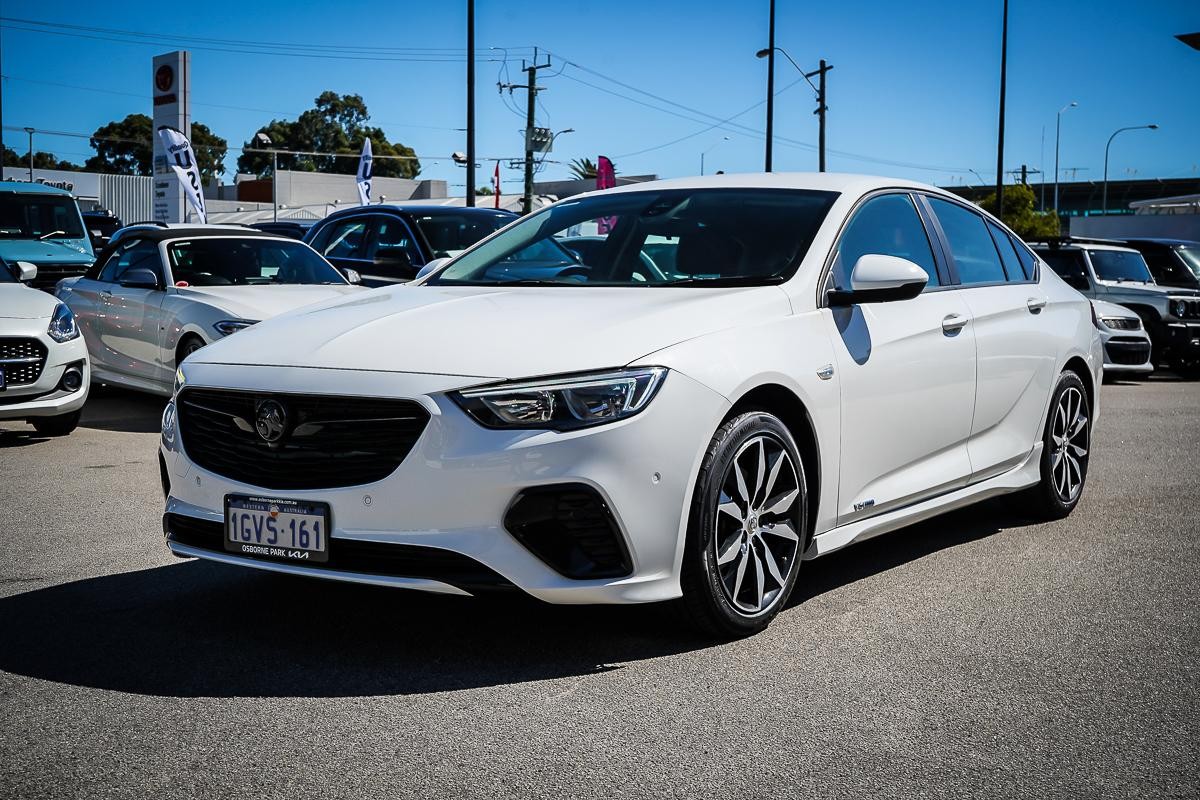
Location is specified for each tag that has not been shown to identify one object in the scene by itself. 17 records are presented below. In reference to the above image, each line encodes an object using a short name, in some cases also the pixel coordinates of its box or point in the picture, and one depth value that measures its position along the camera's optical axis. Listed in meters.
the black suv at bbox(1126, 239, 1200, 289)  18.47
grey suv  16.84
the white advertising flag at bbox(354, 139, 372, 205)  28.62
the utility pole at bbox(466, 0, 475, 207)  25.02
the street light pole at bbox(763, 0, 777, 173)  33.16
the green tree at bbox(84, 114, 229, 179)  109.62
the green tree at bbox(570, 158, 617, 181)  69.31
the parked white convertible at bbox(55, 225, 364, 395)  10.31
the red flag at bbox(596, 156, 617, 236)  28.80
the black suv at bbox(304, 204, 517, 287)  12.92
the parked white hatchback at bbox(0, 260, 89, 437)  9.05
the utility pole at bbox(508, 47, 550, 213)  51.76
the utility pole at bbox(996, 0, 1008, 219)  39.47
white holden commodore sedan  3.85
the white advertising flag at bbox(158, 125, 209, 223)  24.64
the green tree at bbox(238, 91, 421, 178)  116.00
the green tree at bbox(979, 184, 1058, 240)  83.19
